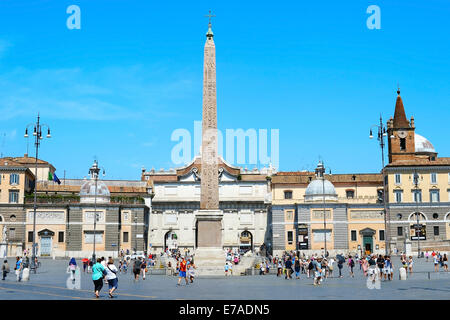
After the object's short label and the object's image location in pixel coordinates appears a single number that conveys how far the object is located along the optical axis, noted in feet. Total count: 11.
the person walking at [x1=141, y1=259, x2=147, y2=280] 106.27
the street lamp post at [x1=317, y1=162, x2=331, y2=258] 199.21
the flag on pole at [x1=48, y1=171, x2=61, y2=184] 224.12
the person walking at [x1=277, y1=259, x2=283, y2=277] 121.16
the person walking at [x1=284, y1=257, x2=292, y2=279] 108.78
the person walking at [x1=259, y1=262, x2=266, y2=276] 125.29
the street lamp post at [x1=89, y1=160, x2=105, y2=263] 240.12
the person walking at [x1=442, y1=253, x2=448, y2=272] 125.96
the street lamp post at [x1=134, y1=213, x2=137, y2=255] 224.16
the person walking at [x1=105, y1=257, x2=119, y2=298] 62.90
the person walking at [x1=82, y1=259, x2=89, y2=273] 131.85
